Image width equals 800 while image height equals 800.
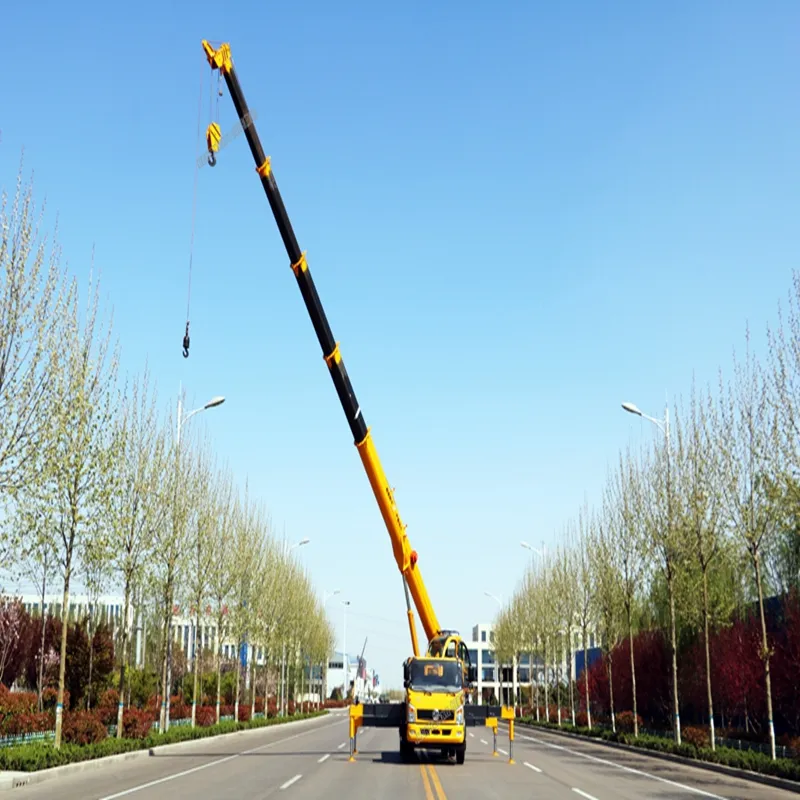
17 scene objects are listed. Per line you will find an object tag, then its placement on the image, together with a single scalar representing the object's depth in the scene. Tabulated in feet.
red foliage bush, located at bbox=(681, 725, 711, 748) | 108.78
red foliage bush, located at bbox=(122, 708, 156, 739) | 102.22
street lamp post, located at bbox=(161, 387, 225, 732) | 114.43
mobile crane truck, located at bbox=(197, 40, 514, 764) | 84.07
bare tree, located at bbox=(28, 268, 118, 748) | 79.92
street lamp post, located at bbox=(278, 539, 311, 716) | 215.72
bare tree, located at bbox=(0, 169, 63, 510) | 66.49
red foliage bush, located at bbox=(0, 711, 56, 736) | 93.97
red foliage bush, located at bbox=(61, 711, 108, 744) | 88.94
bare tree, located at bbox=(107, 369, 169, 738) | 97.55
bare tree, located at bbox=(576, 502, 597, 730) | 171.32
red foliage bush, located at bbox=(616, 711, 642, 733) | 148.17
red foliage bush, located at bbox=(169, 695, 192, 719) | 157.69
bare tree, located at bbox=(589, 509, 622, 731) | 145.79
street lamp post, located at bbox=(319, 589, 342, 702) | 380.35
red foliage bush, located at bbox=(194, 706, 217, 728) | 142.31
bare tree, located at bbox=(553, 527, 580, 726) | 180.14
